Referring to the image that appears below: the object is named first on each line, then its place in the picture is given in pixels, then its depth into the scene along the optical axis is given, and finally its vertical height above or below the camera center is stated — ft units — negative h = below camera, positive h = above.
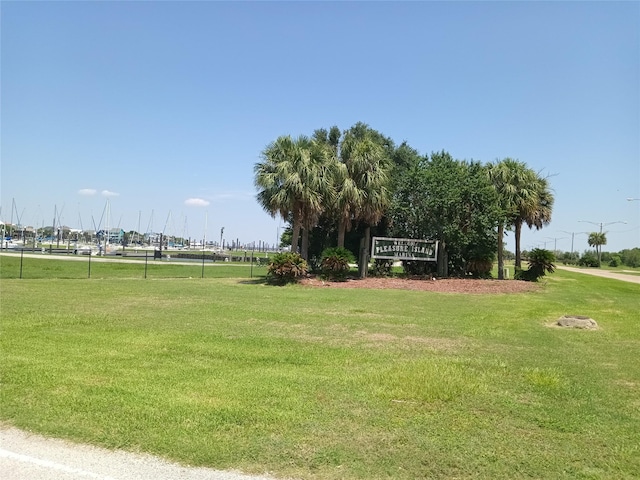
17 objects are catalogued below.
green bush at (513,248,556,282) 98.15 -0.77
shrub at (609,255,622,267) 329.46 +0.73
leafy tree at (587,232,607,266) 352.12 +16.16
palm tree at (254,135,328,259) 80.89 +11.12
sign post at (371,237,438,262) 94.68 +1.00
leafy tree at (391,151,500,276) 89.81 +8.60
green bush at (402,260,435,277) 100.07 -2.37
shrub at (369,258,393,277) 98.68 -2.64
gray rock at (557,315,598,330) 40.25 -4.85
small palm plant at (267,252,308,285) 80.64 -2.75
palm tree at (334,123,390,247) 85.15 +11.77
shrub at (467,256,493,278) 99.50 -1.80
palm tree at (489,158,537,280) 104.53 +15.04
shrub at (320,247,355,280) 84.23 -1.90
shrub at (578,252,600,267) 309.01 +0.89
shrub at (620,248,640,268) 334.03 +4.13
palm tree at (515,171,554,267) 107.14 +10.66
